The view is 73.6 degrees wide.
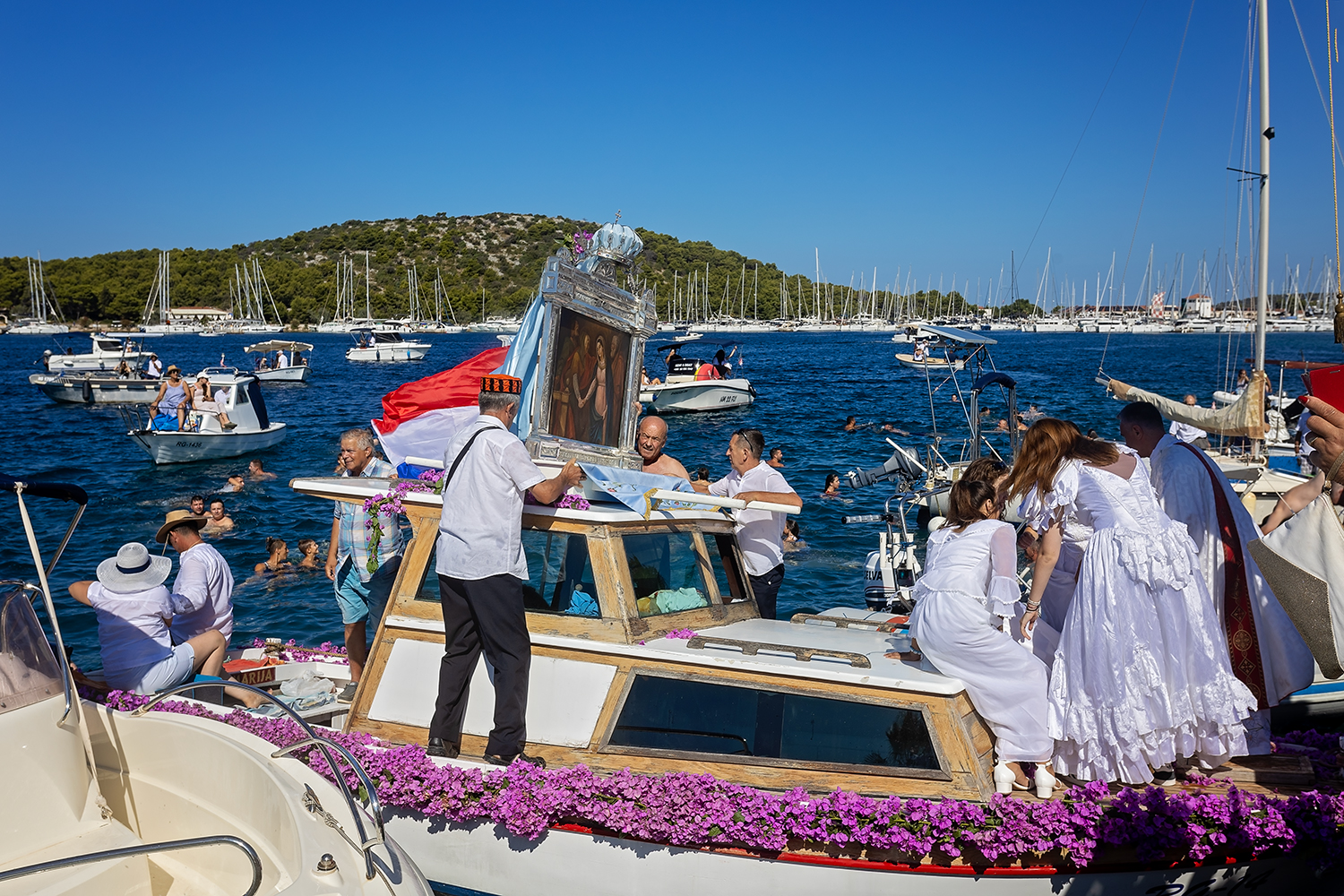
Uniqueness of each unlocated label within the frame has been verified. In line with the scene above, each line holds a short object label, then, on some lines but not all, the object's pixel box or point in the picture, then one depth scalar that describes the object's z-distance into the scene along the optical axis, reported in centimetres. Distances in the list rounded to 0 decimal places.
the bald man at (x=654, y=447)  760
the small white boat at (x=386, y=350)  7888
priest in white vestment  523
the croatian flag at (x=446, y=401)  639
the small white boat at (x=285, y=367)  5316
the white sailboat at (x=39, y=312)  12681
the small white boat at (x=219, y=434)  2431
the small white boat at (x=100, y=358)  5188
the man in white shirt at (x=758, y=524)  679
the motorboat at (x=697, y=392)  3866
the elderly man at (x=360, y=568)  626
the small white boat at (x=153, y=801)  353
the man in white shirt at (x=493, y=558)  500
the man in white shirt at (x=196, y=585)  668
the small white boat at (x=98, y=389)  3881
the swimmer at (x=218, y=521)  1603
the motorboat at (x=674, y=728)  450
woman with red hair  476
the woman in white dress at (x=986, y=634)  473
